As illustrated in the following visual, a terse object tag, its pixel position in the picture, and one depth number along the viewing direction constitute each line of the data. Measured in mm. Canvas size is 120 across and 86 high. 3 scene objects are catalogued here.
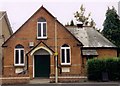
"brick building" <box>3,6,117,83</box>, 33438
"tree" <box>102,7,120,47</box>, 48125
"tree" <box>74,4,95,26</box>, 59700
